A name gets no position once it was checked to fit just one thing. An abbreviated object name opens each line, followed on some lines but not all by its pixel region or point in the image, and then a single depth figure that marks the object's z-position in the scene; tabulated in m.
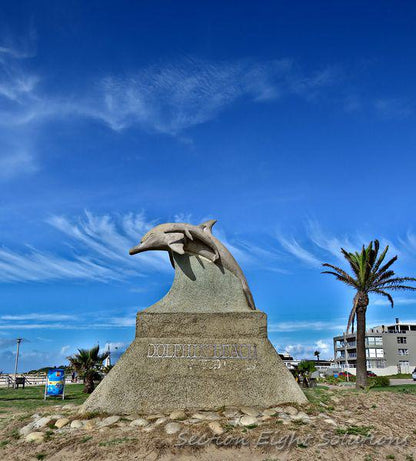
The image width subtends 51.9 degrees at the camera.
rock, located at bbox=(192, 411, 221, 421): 8.93
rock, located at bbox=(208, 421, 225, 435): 7.94
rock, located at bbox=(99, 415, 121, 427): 8.92
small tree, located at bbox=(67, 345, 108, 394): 21.81
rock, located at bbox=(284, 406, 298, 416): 9.30
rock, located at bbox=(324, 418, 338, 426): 8.67
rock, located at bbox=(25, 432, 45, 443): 8.30
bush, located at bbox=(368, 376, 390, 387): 29.04
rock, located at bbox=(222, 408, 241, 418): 9.04
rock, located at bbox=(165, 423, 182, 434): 8.07
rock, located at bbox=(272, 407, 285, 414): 9.43
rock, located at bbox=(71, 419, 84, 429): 8.92
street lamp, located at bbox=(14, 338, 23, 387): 42.28
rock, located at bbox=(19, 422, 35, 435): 8.93
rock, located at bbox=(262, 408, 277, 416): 9.12
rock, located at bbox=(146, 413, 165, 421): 9.09
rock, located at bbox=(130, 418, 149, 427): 8.69
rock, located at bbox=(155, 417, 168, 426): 8.67
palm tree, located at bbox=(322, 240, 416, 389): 25.70
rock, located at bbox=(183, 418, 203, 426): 8.64
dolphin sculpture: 12.38
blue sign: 18.08
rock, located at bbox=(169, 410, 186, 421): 9.02
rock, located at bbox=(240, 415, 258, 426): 8.46
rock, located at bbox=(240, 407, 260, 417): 9.07
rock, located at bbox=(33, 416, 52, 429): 9.17
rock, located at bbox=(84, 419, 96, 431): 8.73
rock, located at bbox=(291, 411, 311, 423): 8.73
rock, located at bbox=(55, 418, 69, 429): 9.08
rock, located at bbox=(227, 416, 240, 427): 8.45
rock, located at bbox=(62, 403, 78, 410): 11.32
